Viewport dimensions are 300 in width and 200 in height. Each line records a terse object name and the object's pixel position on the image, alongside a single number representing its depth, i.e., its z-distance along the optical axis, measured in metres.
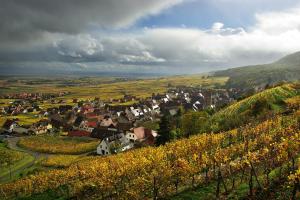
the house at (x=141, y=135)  114.76
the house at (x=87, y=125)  158.88
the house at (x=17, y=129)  156.18
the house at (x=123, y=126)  143.12
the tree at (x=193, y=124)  86.12
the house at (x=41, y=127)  156.50
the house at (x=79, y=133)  141.50
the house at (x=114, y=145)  104.06
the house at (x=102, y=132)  131.18
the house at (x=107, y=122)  154.94
